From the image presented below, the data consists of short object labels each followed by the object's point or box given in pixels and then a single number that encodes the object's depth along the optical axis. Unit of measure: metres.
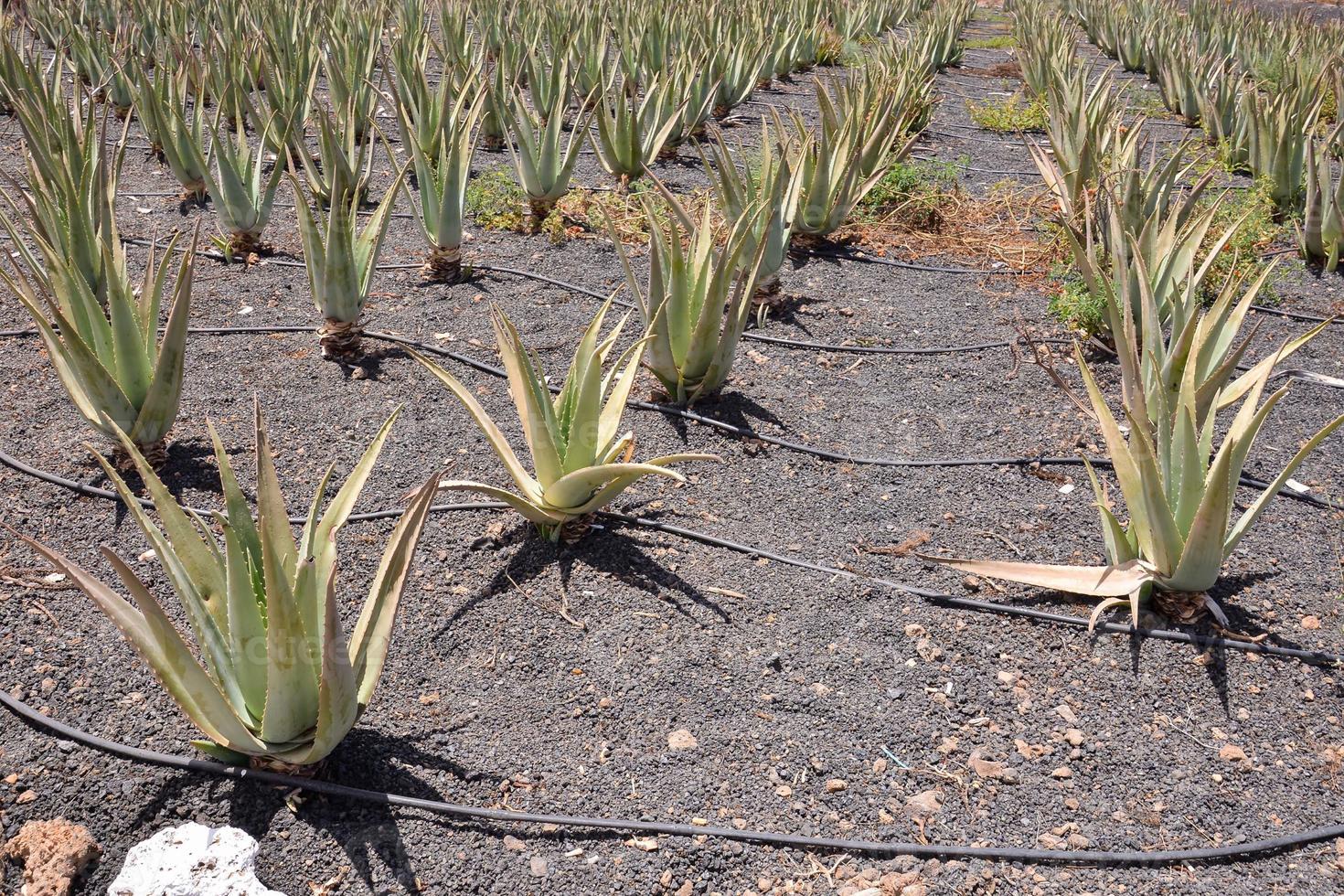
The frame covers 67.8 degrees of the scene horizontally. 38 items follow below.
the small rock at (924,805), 1.67
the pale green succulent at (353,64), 4.24
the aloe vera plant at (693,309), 2.60
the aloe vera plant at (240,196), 3.51
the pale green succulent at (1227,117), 5.49
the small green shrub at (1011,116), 6.93
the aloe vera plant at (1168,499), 1.88
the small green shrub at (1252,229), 3.88
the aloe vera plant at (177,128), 3.81
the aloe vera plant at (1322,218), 3.84
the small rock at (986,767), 1.75
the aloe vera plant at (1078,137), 4.14
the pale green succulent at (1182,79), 6.81
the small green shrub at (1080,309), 3.31
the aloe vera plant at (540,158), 3.98
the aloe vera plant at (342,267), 2.82
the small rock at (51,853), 1.42
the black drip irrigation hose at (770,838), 1.59
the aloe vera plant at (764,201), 3.34
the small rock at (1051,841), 1.62
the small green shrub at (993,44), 12.36
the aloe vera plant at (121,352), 2.19
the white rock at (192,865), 1.41
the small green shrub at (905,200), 4.58
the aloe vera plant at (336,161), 3.28
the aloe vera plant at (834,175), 3.90
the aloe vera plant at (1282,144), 4.52
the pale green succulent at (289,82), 3.74
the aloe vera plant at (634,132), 4.55
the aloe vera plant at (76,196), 2.63
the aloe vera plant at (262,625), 1.42
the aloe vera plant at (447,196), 3.38
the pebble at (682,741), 1.78
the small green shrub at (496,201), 4.20
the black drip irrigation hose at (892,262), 4.09
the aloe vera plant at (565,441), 2.12
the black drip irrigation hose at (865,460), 2.65
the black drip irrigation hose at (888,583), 2.01
